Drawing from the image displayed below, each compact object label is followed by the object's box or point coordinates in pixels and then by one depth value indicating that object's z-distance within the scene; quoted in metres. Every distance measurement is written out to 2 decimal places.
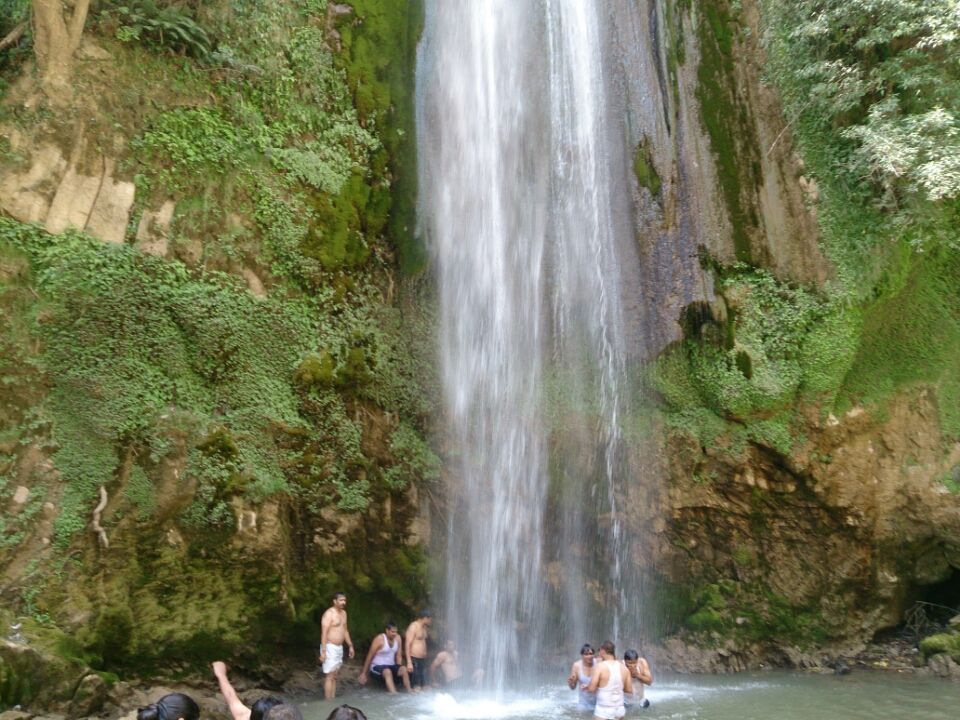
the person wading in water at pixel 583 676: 8.19
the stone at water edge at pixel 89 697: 6.96
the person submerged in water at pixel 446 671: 9.55
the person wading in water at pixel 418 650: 9.52
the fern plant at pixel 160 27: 9.53
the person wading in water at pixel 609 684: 7.39
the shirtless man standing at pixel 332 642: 8.77
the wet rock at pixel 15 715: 6.19
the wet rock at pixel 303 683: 9.04
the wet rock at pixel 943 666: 9.45
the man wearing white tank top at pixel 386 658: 9.34
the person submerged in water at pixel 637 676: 8.00
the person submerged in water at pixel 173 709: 3.21
